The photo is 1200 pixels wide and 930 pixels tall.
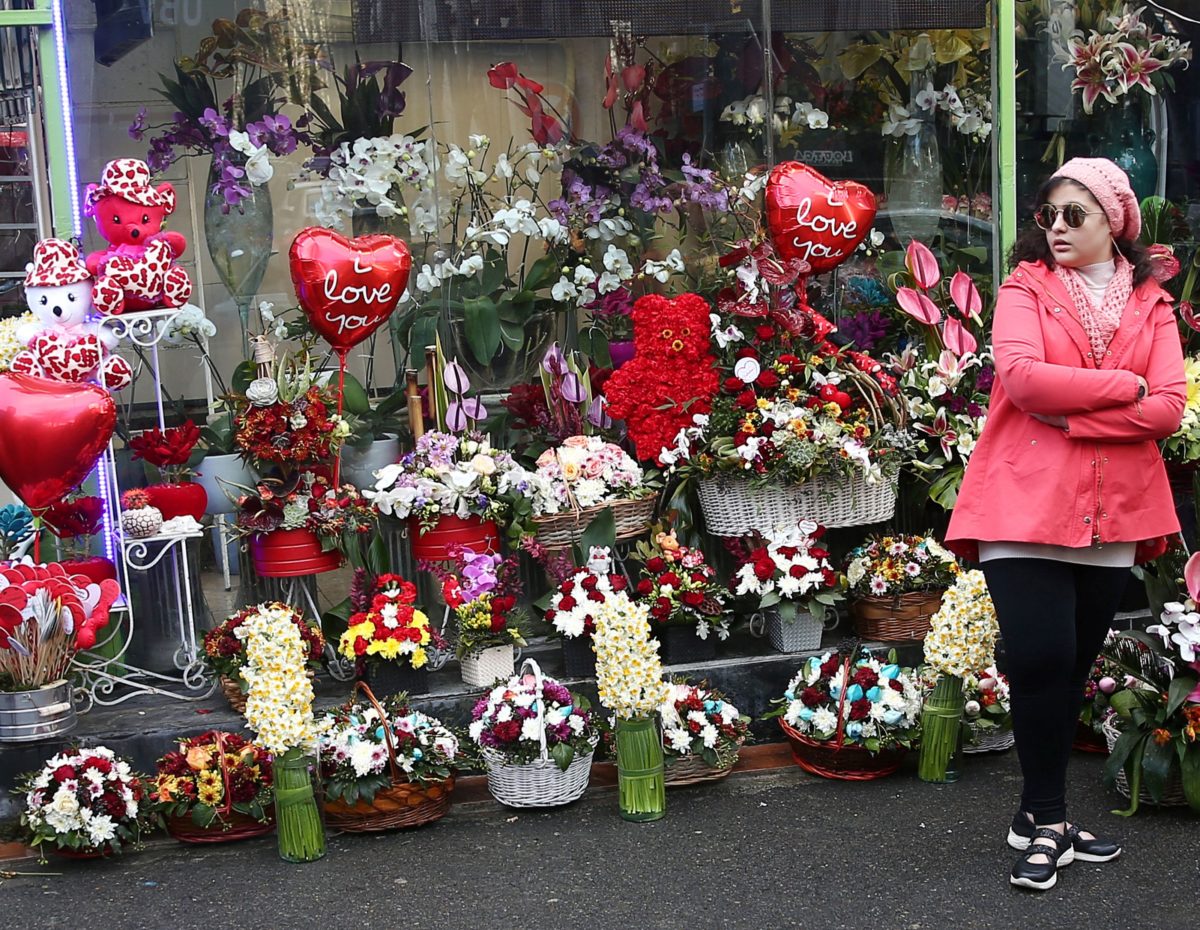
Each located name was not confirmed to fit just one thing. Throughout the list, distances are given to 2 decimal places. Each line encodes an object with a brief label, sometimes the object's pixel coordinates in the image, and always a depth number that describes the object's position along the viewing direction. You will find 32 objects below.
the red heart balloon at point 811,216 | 5.59
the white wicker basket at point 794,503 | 5.32
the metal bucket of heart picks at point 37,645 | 4.55
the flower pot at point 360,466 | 5.63
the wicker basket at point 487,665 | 5.09
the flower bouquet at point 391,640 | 4.94
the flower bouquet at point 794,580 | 5.23
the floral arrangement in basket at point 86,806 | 4.35
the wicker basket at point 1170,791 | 4.46
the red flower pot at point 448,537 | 5.24
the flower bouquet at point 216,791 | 4.50
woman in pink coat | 3.85
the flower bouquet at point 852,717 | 4.80
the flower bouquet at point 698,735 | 4.79
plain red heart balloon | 4.50
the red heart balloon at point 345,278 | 5.17
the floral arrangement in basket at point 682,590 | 5.15
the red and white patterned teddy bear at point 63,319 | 4.78
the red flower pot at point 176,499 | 5.17
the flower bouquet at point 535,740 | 4.61
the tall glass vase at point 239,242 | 5.82
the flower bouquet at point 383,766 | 4.51
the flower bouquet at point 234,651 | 4.89
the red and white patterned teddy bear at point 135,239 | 4.91
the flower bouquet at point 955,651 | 4.64
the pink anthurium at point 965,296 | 5.80
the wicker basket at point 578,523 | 5.34
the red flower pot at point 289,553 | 5.13
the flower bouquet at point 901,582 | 5.32
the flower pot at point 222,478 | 5.38
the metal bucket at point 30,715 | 4.61
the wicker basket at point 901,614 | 5.34
